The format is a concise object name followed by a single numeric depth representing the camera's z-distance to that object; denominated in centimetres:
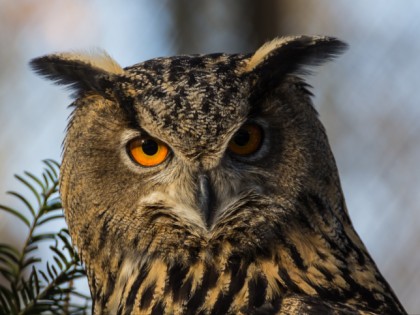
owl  401
